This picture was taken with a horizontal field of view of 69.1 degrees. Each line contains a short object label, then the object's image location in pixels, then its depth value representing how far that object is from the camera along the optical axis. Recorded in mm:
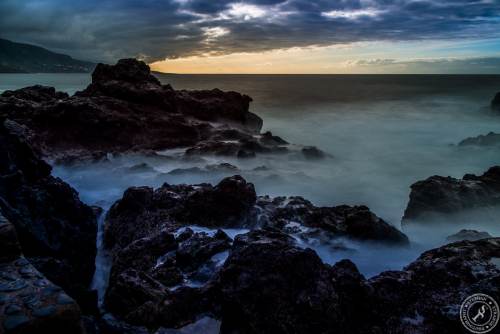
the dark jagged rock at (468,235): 10859
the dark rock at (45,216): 7750
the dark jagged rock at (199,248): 8680
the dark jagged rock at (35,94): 24875
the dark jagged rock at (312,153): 25677
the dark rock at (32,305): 4059
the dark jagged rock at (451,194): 13242
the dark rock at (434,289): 5746
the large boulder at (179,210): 11195
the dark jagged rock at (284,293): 5547
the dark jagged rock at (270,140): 26562
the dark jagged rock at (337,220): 11031
